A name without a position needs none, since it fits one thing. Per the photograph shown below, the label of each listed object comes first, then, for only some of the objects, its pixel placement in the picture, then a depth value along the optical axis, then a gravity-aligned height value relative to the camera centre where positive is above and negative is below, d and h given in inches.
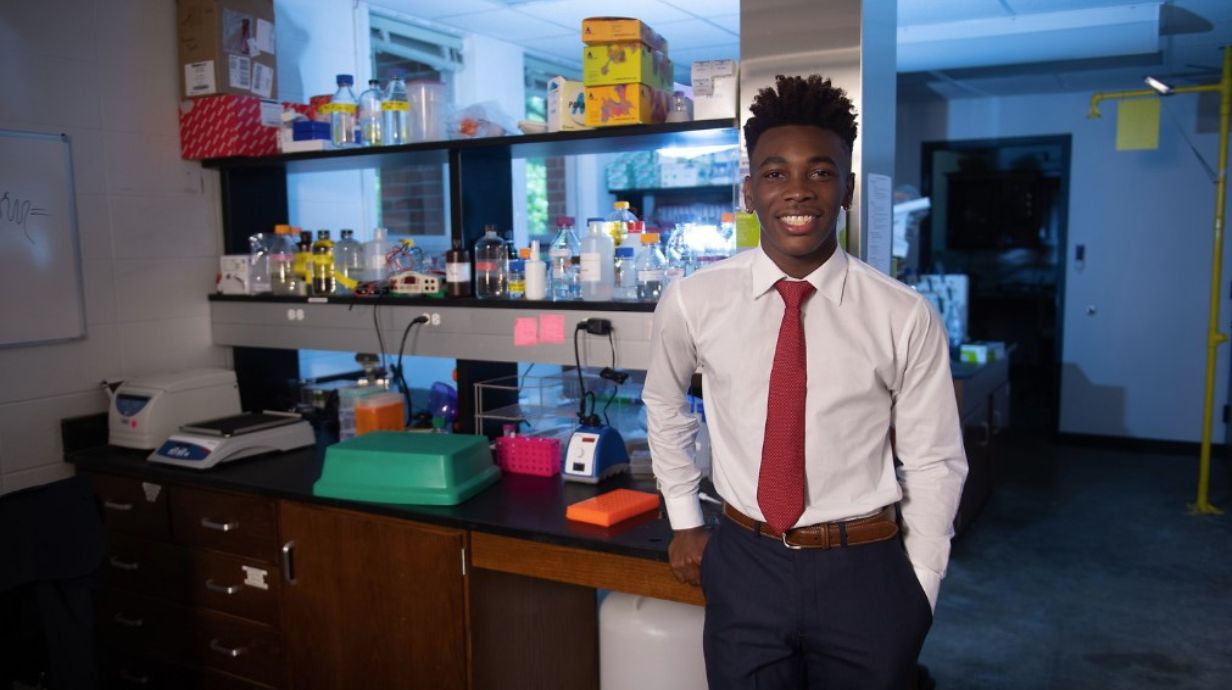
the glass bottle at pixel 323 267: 115.6 -1.5
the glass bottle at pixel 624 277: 97.0 -2.9
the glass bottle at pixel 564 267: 102.9 -1.8
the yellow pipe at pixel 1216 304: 172.7 -12.5
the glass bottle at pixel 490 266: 104.7 -1.6
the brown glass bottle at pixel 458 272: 103.8 -2.2
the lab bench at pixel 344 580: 80.4 -32.0
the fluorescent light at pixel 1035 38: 167.8 +40.9
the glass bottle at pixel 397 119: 109.3 +16.2
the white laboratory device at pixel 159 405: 107.5 -17.9
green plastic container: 85.3 -20.8
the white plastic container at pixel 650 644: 78.6 -34.3
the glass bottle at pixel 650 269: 94.5 -2.0
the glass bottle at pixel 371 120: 112.2 +16.5
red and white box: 115.0 +16.4
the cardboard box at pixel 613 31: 89.5 +21.7
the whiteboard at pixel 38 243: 101.7 +1.8
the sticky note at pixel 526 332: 98.3 -8.7
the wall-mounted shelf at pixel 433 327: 93.6 -8.7
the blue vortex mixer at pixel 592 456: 91.6 -20.8
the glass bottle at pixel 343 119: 111.4 +16.6
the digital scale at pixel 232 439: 99.7 -20.8
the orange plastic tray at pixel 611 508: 79.0 -22.8
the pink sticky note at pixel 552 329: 96.6 -8.2
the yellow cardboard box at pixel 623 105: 91.4 +14.7
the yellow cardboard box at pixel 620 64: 90.4 +18.7
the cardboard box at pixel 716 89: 88.7 +15.7
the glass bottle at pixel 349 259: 118.3 -0.6
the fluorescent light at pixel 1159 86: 168.7 +28.9
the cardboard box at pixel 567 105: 95.8 +15.5
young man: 57.4 -12.7
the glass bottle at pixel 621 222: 99.1 +3.1
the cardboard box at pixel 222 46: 114.4 +26.9
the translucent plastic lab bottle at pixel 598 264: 96.0 -1.5
